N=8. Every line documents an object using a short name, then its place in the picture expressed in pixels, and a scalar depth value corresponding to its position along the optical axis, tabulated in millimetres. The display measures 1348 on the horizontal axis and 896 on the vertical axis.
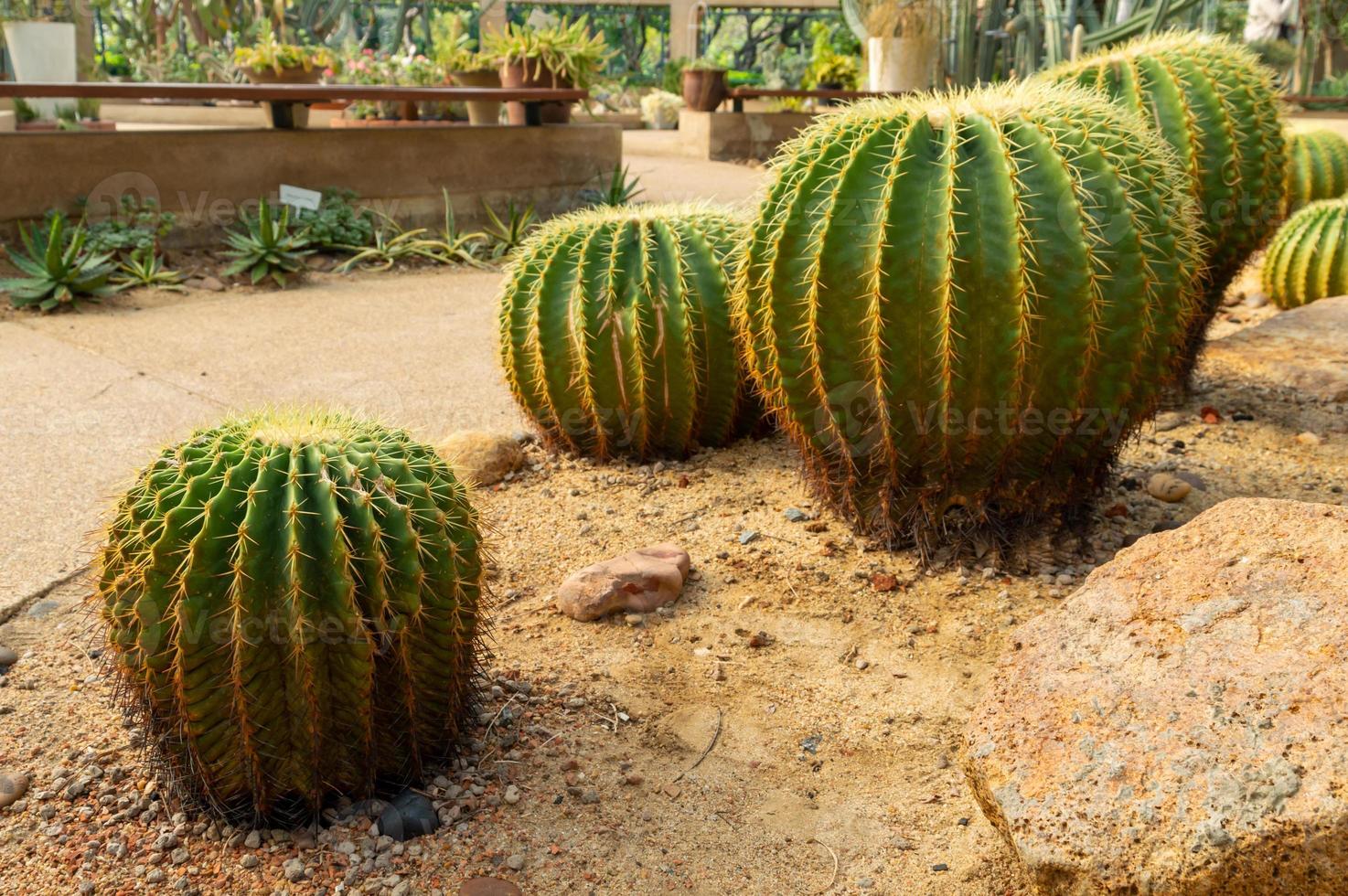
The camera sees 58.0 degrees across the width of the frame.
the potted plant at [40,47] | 9164
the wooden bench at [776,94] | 11508
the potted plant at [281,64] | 9430
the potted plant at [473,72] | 9492
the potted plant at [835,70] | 13594
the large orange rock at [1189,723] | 1545
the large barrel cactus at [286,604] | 1869
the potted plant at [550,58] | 8773
